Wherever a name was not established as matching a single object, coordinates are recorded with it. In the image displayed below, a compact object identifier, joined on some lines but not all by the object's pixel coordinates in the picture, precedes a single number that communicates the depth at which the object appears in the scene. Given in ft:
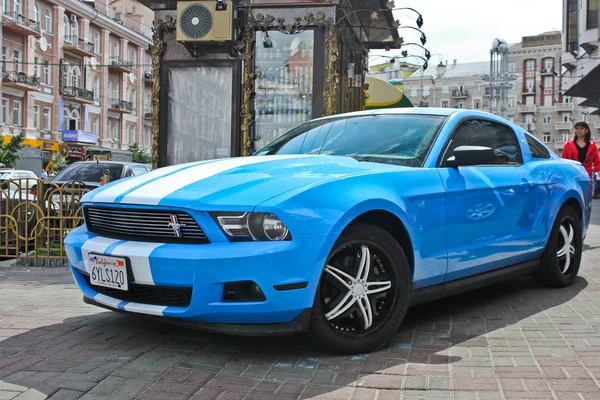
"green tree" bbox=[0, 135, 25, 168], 109.50
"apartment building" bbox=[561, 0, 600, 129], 97.40
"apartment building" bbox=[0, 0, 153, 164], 135.85
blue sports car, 10.70
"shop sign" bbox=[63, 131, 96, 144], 151.23
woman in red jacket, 30.73
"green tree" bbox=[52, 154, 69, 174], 123.89
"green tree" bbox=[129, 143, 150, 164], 175.59
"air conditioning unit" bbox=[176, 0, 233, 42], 36.76
